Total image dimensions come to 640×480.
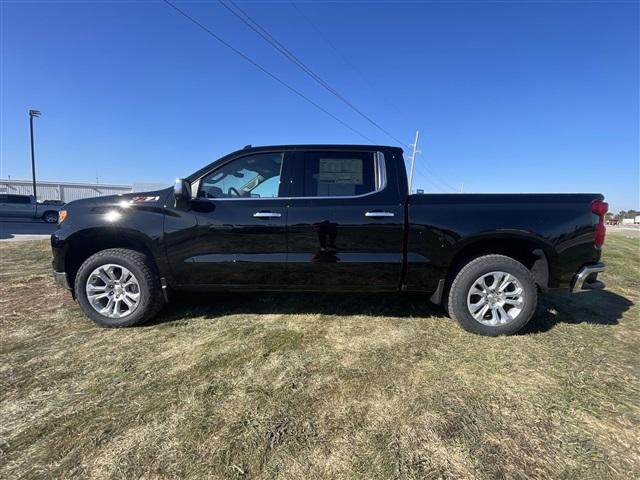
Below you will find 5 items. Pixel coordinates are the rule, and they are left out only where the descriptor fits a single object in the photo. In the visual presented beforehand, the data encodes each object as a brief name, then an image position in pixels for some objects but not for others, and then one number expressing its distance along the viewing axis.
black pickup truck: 3.32
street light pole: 29.31
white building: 39.34
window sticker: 3.54
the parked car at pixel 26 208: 21.48
